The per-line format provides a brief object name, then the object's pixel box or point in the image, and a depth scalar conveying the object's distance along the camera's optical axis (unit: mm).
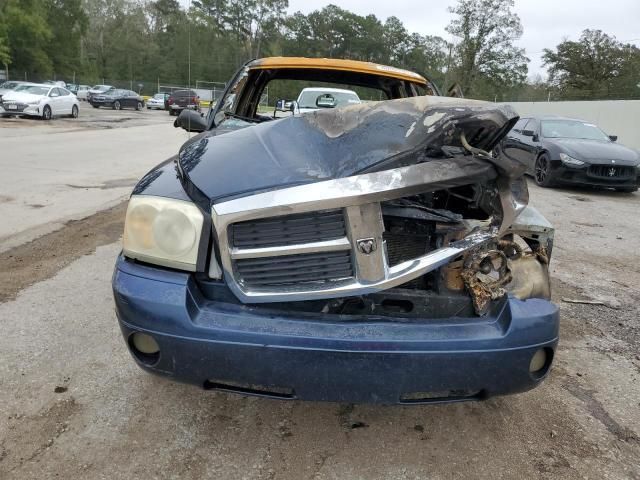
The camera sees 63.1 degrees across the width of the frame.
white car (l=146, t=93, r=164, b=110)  40500
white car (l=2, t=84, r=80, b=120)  20766
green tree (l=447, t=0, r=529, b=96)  41969
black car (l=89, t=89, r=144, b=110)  35647
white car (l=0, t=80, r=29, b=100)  26581
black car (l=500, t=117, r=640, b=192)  9383
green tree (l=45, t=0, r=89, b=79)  49656
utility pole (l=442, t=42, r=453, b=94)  43606
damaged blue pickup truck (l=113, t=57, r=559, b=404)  1869
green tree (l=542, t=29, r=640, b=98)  36469
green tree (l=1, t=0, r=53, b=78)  41000
